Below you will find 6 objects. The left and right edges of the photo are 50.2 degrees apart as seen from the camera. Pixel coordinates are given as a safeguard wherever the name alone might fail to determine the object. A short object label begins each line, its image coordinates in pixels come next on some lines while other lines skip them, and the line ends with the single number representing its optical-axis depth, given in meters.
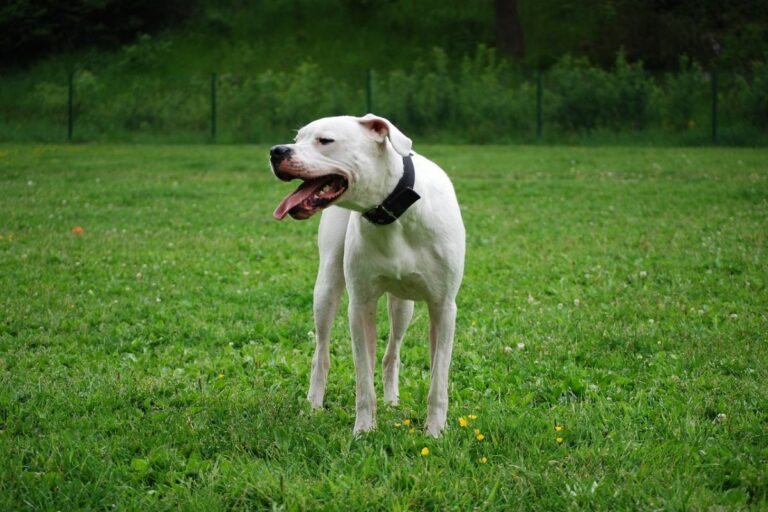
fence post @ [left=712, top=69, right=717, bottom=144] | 23.08
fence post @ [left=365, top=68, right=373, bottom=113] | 24.82
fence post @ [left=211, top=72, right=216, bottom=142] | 25.27
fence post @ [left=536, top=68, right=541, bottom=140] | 24.48
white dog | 3.83
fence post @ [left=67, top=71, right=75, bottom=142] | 25.33
